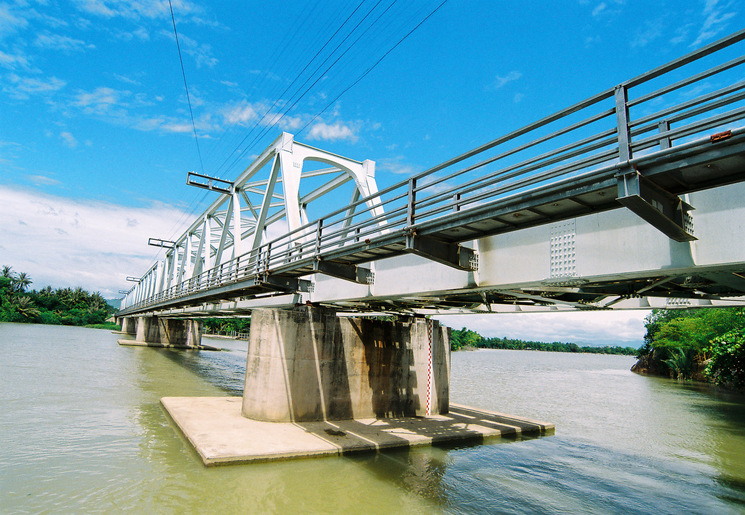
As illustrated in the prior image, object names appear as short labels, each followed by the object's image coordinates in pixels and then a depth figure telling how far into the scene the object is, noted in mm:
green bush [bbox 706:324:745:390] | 26177
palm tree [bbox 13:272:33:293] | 127975
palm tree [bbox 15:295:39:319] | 108125
